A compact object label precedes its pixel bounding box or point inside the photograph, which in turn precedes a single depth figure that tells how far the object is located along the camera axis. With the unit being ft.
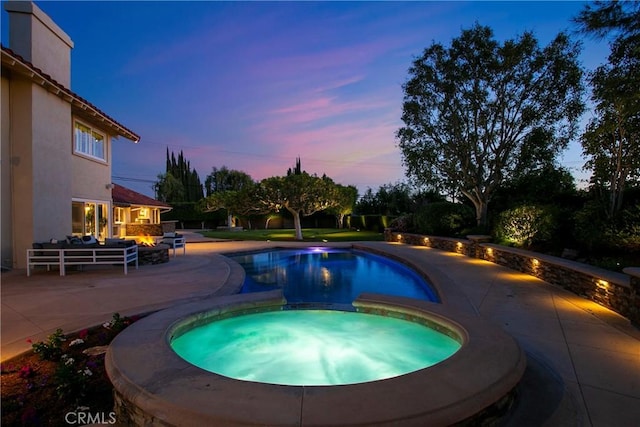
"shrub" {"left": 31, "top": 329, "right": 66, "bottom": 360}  12.92
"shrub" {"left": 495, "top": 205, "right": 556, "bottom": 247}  33.53
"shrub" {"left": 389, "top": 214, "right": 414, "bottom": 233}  68.95
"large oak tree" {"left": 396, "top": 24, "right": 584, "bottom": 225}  47.50
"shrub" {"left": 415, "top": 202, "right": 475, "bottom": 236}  55.88
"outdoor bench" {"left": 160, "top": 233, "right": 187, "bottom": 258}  44.52
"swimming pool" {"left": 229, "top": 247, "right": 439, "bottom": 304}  28.63
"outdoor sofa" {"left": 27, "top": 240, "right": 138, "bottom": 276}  28.73
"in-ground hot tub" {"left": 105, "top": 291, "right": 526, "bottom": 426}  7.62
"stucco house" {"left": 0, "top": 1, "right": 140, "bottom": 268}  29.45
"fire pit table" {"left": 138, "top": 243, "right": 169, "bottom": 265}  35.09
